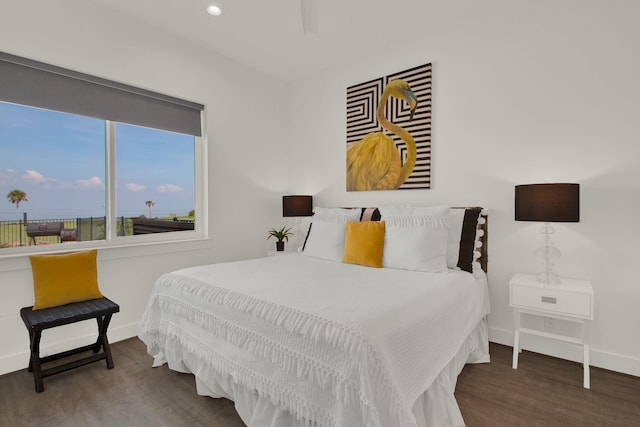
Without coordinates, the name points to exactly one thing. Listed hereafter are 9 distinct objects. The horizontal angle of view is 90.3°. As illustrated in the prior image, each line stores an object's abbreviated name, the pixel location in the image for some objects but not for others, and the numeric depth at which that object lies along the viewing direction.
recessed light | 2.72
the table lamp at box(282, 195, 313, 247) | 3.86
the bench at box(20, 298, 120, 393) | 2.02
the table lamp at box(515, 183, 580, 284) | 2.09
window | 2.40
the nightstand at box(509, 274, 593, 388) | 2.10
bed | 1.30
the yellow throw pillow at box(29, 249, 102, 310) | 2.22
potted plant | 3.96
